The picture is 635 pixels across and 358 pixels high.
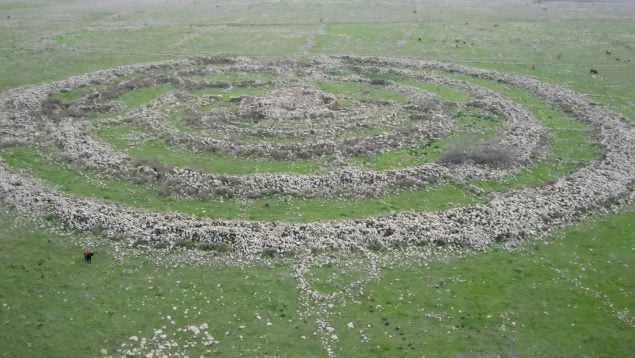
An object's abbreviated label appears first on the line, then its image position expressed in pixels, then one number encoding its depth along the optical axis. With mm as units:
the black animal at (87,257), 34188
